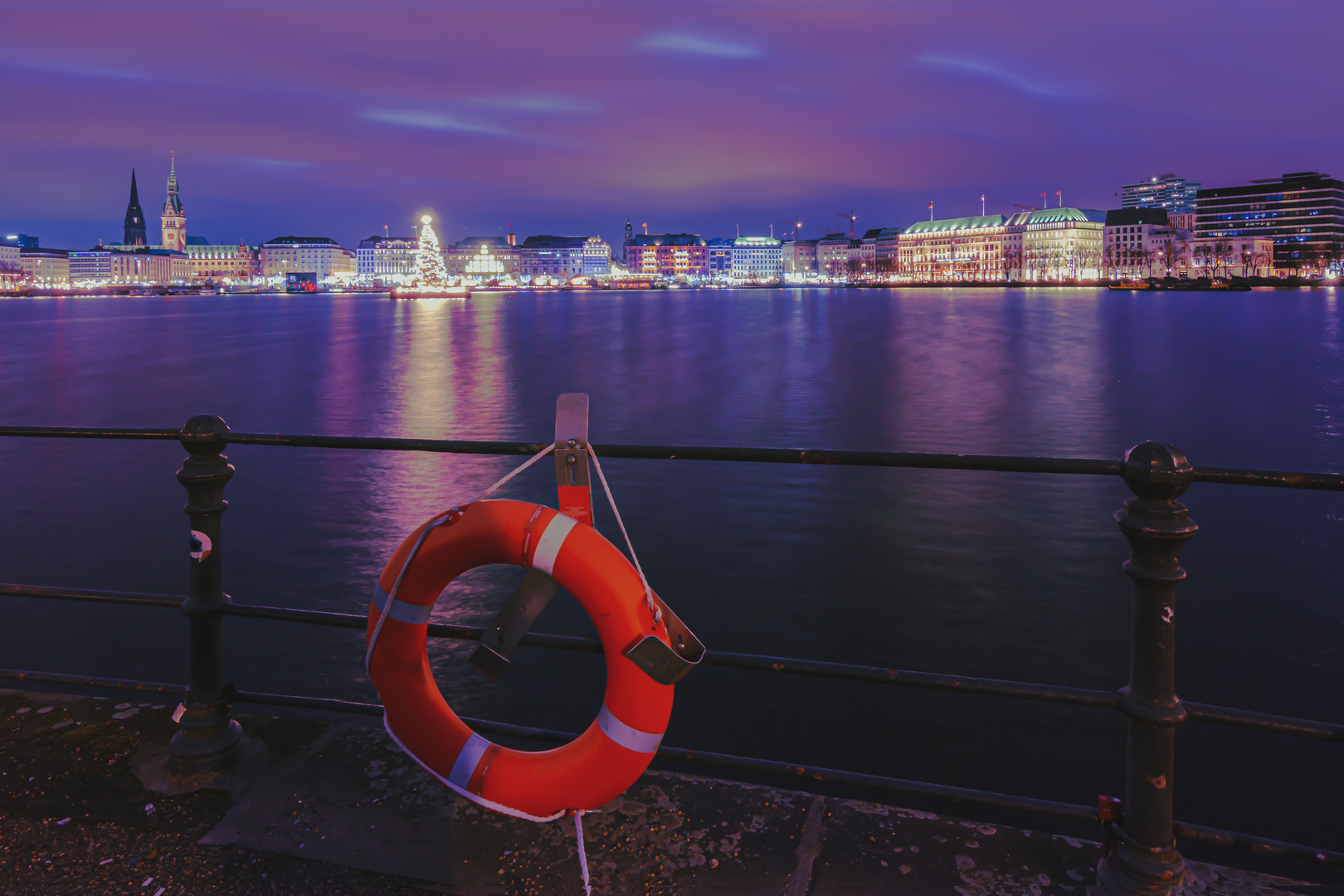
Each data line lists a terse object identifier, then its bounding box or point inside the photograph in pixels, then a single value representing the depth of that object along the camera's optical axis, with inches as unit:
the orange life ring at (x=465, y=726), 77.9
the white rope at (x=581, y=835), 83.9
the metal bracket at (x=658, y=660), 76.1
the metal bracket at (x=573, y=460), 85.5
